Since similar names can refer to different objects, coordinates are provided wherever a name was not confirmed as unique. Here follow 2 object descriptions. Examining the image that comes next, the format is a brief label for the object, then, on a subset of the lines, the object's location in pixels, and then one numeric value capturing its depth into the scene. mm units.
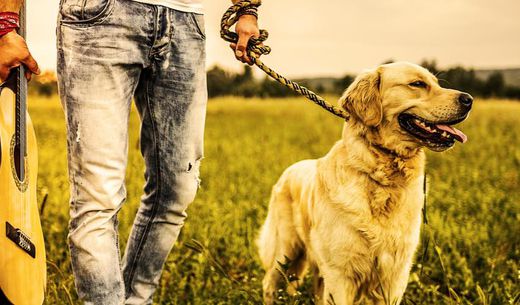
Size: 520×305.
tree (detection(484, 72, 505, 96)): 38062
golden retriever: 2973
